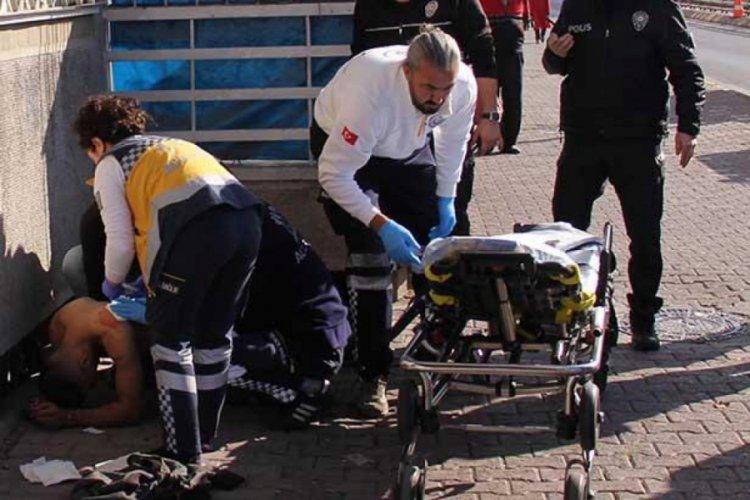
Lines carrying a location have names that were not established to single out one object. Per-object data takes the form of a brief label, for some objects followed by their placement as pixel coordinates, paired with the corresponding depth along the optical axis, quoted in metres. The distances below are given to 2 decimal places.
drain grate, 6.94
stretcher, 4.44
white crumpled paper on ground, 5.07
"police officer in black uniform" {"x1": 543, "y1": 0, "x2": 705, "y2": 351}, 6.37
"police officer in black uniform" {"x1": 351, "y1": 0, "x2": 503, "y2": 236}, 6.42
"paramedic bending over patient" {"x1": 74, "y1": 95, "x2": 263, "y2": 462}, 4.88
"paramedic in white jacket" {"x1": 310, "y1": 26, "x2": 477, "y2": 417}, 5.25
